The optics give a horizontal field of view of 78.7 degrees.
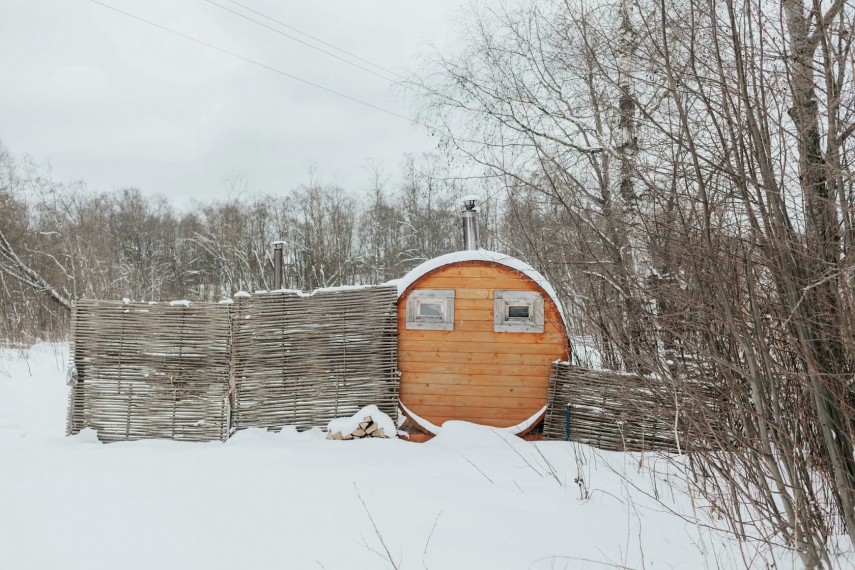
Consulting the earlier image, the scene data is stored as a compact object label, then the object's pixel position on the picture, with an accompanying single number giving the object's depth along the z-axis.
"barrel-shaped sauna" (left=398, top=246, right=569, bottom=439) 7.13
